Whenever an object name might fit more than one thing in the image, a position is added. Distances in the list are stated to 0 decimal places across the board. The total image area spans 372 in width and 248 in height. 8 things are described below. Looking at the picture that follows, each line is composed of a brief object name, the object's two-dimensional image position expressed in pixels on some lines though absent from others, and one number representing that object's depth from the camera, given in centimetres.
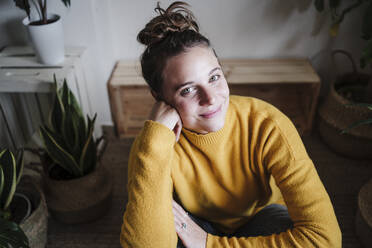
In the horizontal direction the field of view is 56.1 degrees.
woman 105
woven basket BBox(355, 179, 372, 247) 149
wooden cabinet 212
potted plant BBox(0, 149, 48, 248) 139
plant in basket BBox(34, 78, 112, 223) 158
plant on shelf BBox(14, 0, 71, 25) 166
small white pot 170
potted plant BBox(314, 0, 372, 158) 190
